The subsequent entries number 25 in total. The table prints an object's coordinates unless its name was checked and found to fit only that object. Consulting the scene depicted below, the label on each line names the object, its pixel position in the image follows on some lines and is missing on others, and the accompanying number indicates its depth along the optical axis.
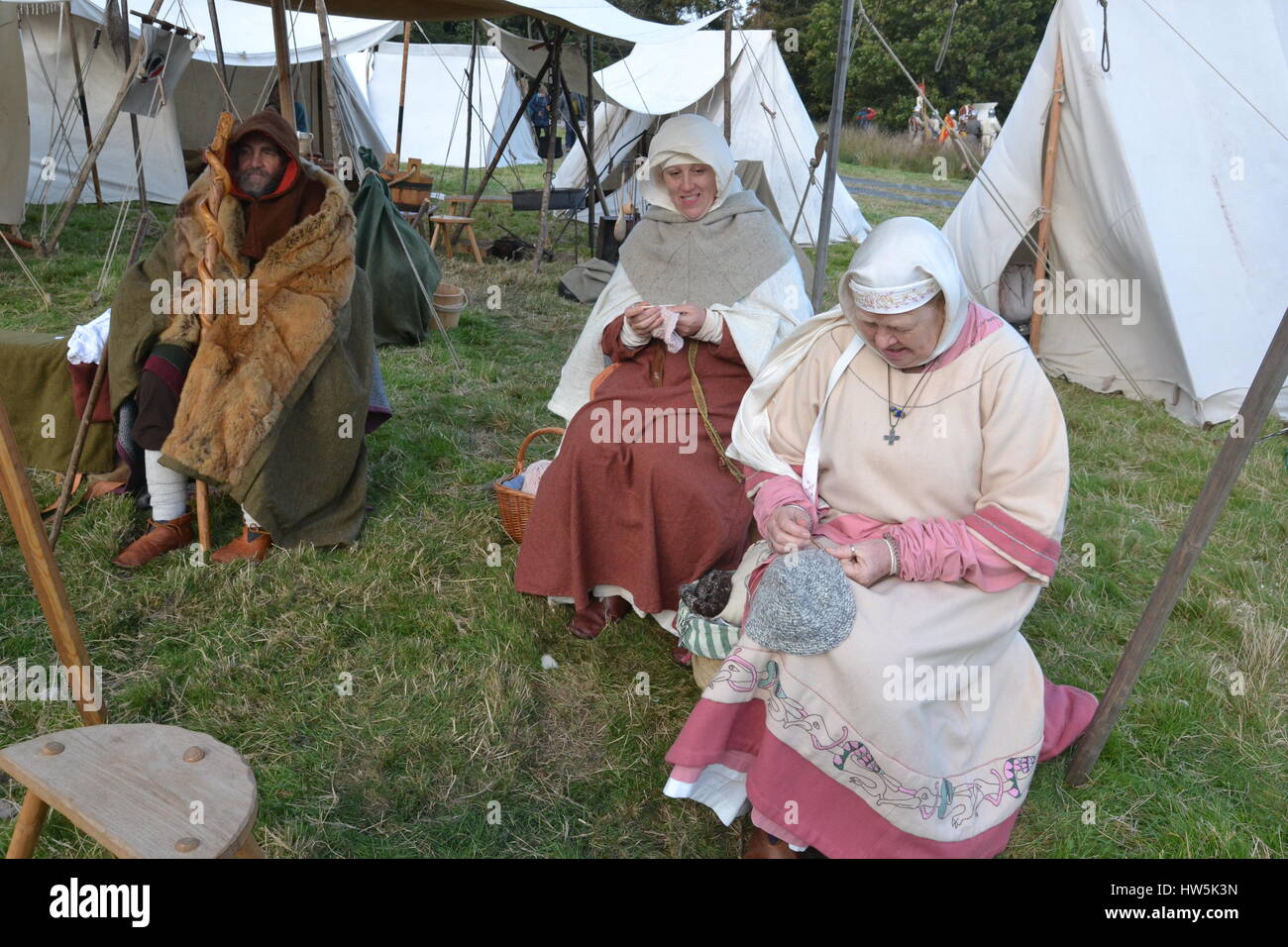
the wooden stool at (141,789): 1.52
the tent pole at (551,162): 8.02
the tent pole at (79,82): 8.42
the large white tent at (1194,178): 5.35
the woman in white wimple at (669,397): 2.95
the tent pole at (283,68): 4.16
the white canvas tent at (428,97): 16.58
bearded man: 3.28
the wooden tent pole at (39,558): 2.14
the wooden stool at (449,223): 8.45
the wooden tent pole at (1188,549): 2.14
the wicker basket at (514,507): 3.48
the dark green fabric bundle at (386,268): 6.05
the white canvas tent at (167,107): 9.11
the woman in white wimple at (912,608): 2.02
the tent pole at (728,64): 6.28
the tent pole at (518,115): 8.09
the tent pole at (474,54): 8.26
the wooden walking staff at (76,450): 3.25
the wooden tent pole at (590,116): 8.15
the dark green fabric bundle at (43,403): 3.54
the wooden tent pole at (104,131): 6.28
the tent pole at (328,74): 3.98
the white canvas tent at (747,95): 9.68
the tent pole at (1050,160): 5.82
